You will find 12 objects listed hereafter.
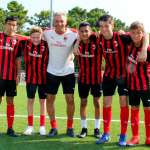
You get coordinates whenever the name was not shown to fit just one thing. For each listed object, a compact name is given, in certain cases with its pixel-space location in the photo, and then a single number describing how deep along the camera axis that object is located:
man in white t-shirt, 6.96
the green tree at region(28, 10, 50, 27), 58.71
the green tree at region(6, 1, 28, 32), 48.34
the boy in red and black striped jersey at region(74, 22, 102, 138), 6.97
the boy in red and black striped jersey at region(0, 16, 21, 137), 7.10
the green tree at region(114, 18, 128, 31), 77.03
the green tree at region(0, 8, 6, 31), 43.22
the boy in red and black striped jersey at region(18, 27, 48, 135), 7.18
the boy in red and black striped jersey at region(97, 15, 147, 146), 6.50
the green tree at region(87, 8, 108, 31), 65.44
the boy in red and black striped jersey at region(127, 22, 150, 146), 6.32
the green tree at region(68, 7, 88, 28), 63.98
